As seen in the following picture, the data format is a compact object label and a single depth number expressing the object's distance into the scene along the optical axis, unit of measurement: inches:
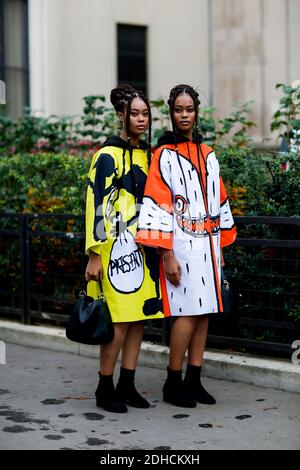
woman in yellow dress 219.8
